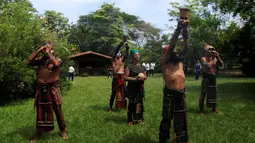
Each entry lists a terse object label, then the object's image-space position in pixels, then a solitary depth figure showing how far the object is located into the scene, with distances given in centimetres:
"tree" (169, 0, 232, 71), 2978
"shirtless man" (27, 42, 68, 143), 452
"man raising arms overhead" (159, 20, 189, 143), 400
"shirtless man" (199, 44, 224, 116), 659
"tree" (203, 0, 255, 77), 2179
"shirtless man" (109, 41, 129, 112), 688
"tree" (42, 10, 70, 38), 3952
